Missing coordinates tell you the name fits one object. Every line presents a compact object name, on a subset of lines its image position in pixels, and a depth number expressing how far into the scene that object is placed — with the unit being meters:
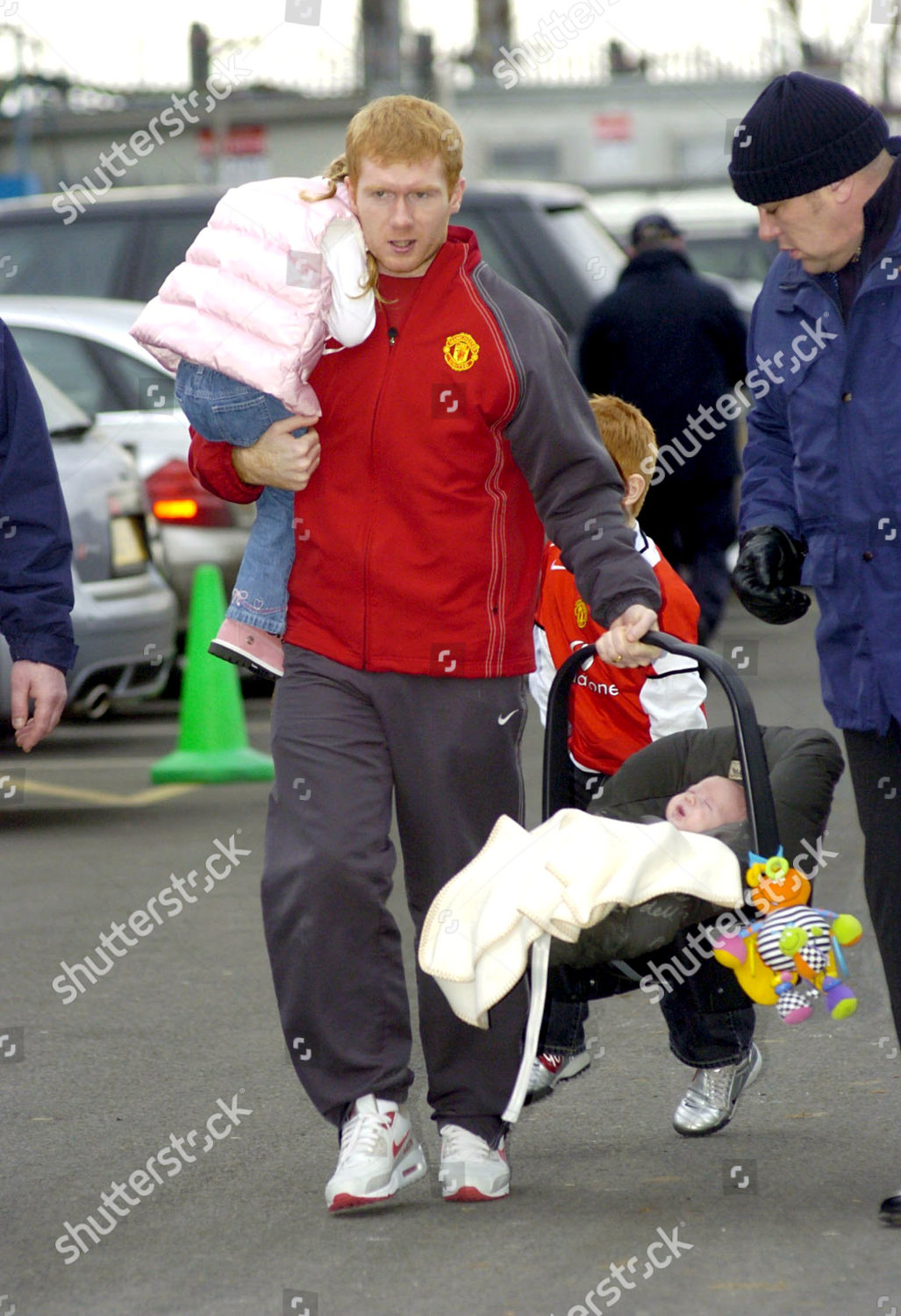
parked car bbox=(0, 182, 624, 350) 23.70
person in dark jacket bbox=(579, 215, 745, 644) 20.42
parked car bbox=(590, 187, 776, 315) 40.94
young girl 7.62
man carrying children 7.84
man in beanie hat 7.43
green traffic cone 17.52
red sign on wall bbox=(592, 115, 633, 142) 79.25
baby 7.91
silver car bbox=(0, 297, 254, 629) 20.55
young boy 8.83
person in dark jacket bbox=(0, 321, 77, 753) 8.20
